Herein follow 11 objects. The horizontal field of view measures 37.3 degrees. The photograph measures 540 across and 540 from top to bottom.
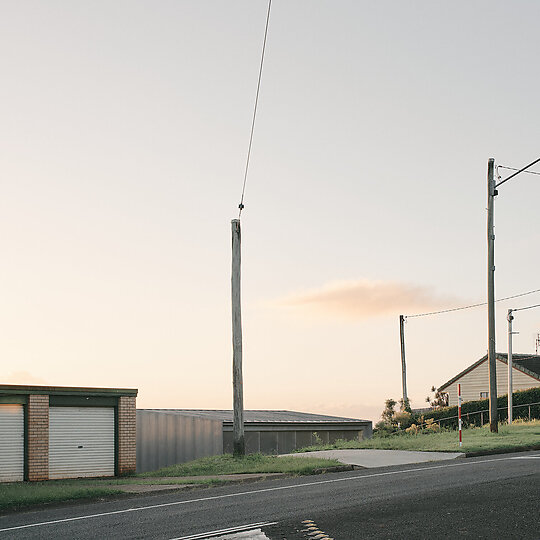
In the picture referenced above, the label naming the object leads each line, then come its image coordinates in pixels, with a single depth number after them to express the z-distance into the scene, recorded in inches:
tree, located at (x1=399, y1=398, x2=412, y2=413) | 2175.2
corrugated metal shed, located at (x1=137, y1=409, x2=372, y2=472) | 1450.5
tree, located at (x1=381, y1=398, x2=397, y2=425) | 2114.9
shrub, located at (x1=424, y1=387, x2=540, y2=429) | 1862.7
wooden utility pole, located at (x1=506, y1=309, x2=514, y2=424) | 1547.5
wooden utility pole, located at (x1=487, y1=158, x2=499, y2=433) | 1160.8
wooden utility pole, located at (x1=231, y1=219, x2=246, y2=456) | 967.0
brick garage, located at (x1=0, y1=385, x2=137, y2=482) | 1065.5
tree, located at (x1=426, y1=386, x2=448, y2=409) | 2895.4
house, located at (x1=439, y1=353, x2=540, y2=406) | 2488.9
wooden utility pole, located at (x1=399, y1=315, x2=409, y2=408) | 2202.1
